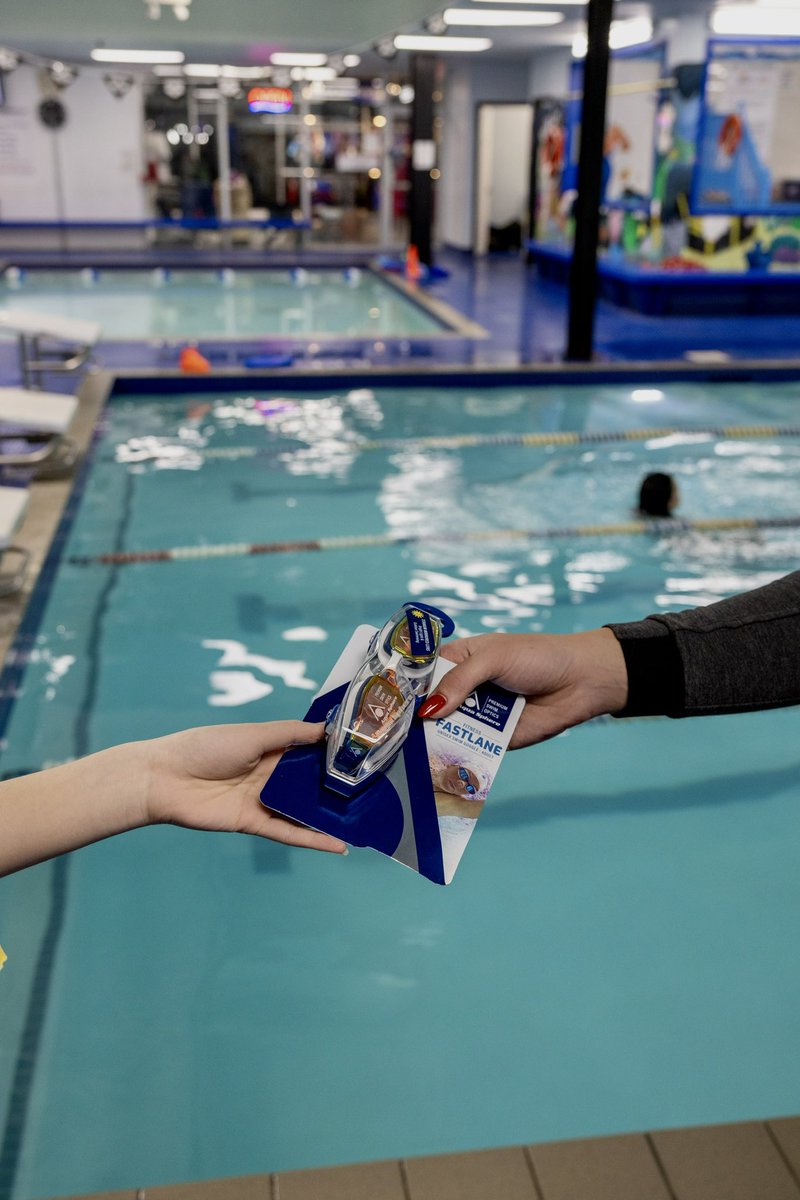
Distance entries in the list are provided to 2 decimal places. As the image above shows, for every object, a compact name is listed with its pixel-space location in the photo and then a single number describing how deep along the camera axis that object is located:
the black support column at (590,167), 8.24
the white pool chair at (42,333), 6.70
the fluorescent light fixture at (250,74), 14.50
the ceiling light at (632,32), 12.63
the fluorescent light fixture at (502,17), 12.34
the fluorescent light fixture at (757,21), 11.52
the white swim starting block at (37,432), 5.31
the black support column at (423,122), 15.41
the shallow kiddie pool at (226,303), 11.24
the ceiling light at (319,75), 16.27
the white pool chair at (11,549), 3.83
